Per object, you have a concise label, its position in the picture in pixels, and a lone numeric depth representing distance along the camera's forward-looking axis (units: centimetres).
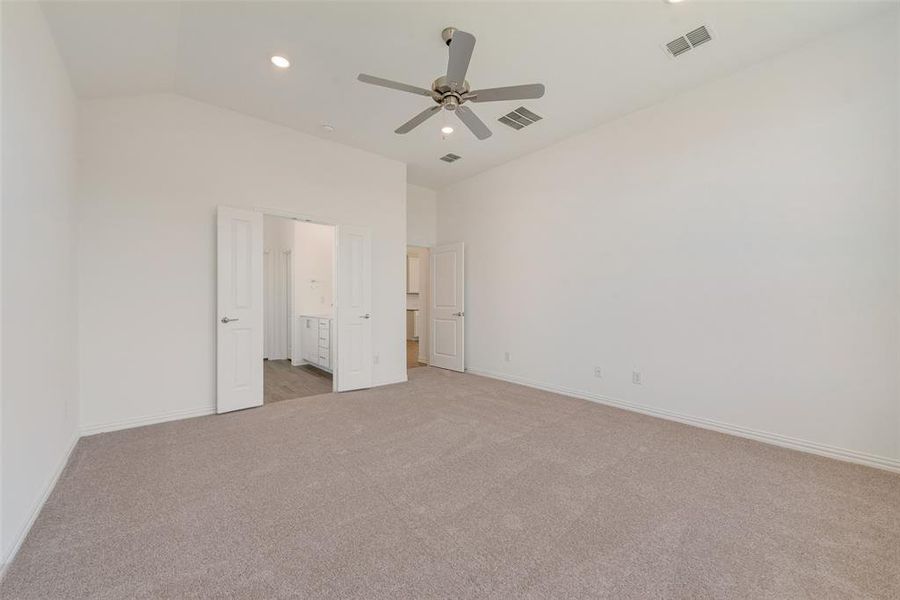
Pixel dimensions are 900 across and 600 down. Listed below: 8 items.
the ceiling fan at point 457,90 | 224
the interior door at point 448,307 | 593
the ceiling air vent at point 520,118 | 381
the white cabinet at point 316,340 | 562
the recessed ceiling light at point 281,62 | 294
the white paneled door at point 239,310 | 370
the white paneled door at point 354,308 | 459
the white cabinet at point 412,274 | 1023
